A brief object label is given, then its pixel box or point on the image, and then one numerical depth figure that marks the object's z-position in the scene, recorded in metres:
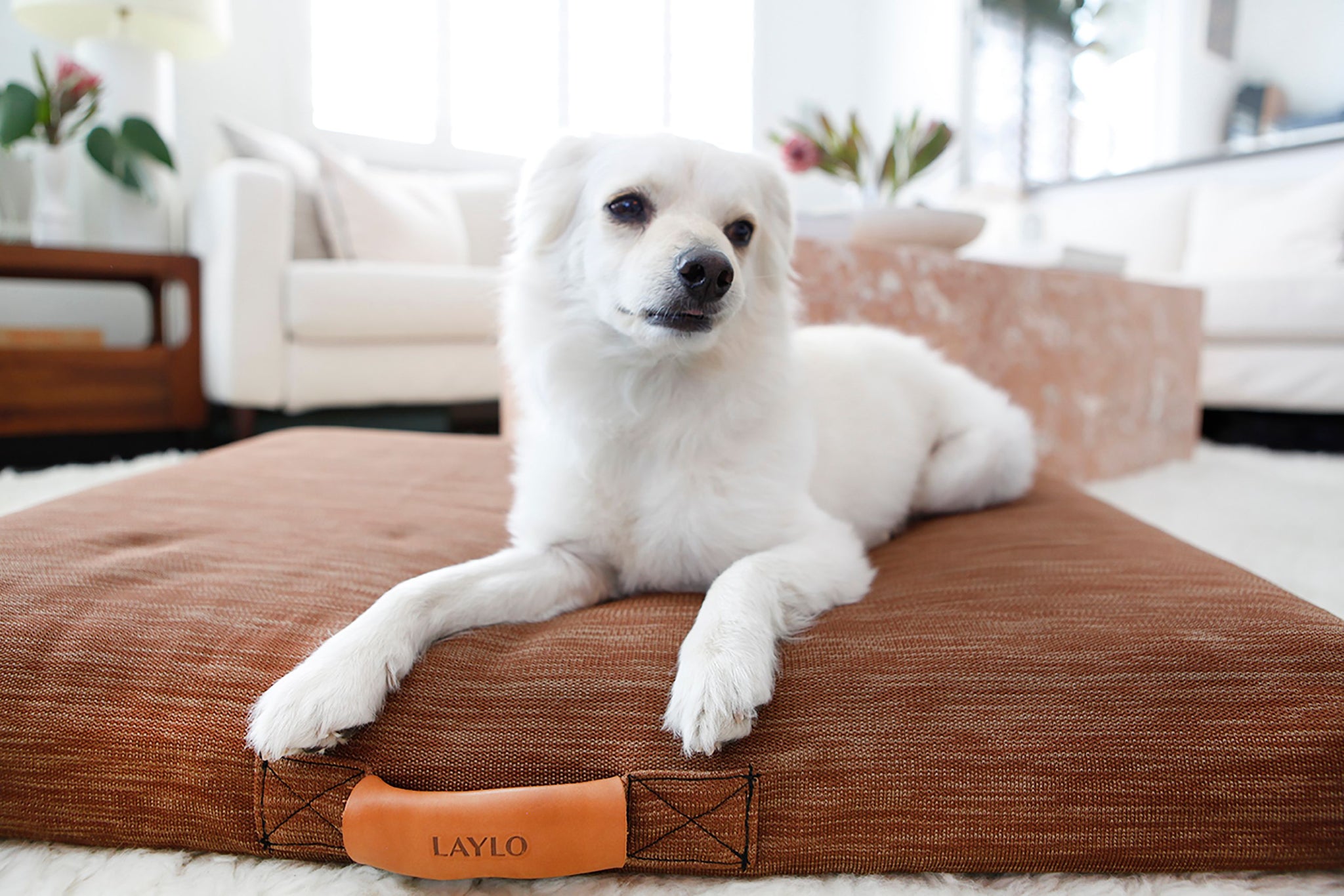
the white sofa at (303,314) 3.71
